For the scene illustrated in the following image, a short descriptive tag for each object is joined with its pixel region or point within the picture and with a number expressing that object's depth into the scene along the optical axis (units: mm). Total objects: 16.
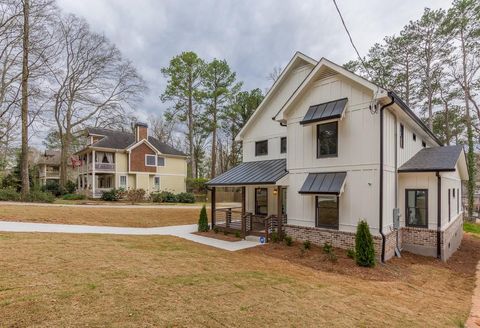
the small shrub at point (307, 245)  10078
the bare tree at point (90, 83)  25906
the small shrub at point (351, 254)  8884
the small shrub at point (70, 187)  29669
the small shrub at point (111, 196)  25734
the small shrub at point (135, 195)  24922
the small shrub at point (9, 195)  20267
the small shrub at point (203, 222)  13711
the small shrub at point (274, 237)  11220
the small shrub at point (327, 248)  9456
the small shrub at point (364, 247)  8312
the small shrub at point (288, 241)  10719
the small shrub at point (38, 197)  20406
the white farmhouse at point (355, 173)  9305
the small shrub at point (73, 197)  25614
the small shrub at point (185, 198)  28438
